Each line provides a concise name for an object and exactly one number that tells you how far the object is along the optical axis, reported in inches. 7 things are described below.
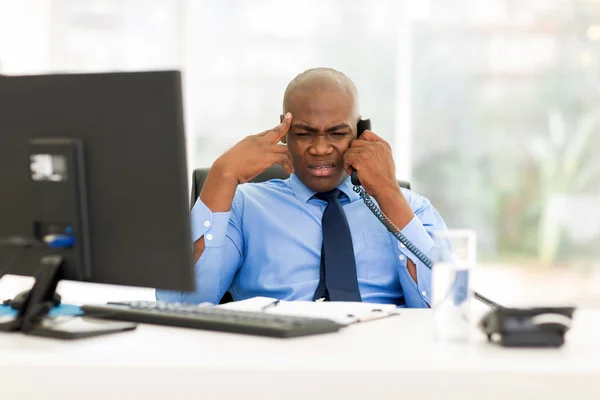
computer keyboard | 85.0
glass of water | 82.8
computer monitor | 85.5
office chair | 114.1
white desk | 78.0
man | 106.7
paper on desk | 90.2
